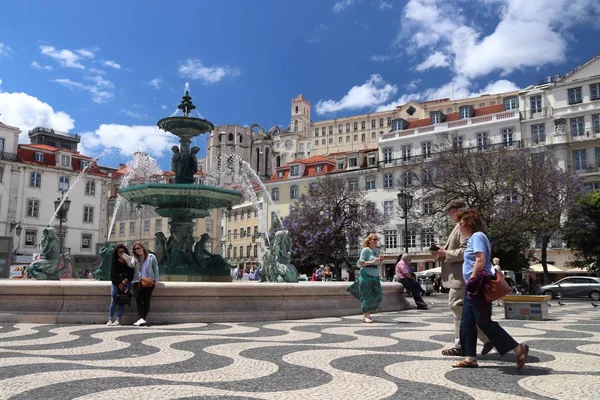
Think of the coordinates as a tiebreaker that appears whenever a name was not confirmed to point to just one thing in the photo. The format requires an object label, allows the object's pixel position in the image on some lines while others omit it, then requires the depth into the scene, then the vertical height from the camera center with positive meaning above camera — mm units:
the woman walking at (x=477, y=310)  4754 -382
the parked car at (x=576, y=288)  23703 -914
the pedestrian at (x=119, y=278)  8383 -135
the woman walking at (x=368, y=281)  9141 -223
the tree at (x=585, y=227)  28781 +2190
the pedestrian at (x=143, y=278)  8406 -137
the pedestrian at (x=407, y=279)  13781 -282
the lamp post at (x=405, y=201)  25219 +3190
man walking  5562 +30
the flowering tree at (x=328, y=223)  41531 +3528
